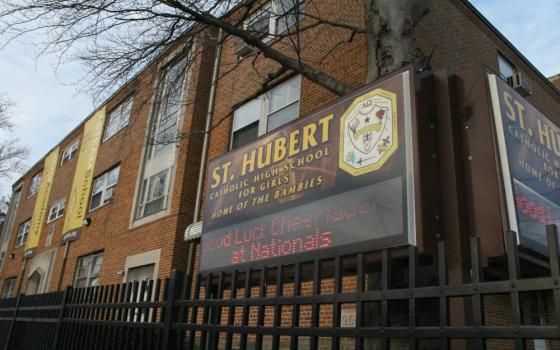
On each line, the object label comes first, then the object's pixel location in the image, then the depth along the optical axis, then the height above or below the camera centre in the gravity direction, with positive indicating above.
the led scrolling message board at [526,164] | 3.75 +1.62
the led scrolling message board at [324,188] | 3.94 +1.47
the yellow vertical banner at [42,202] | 23.50 +6.22
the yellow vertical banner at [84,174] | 19.14 +6.32
